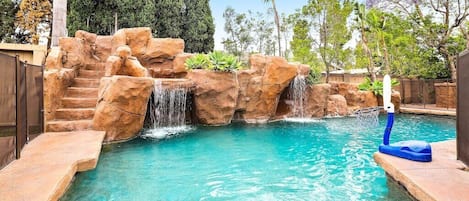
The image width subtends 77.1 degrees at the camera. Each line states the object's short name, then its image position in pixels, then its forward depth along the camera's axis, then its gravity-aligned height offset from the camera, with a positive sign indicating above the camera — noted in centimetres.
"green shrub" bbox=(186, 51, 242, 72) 991 +141
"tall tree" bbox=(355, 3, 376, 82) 1681 +450
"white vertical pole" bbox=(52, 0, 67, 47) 1057 +303
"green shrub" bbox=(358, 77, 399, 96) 1409 +83
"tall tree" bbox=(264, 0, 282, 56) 2053 +649
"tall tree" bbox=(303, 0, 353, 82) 1917 +551
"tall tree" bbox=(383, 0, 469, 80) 1416 +418
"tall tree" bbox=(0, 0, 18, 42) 1698 +499
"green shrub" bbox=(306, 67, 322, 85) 1240 +112
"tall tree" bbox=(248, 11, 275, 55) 2648 +668
